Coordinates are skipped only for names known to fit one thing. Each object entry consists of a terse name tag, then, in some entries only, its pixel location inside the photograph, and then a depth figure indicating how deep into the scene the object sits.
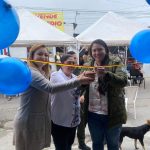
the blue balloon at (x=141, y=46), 1.76
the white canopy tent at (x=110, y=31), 5.96
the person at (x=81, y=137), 3.05
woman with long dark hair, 1.98
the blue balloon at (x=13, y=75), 1.58
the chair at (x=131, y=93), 4.49
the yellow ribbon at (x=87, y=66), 1.83
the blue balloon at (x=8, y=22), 1.50
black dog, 2.97
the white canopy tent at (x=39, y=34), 5.81
